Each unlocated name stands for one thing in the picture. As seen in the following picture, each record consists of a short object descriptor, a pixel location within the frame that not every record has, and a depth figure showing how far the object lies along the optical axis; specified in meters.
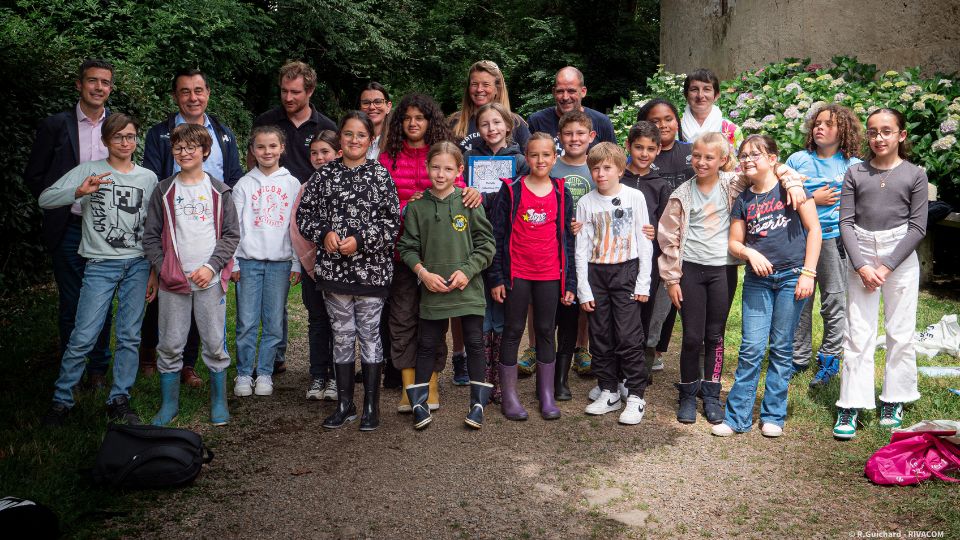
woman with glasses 5.94
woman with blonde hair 5.86
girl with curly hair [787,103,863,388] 5.65
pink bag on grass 4.21
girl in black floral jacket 5.09
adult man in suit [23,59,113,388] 5.37
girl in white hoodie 5.59
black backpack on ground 4.11
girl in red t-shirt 5.35
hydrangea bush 8.00
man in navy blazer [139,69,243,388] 5.71
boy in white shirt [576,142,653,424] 5.39
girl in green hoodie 5.15
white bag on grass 6.44
